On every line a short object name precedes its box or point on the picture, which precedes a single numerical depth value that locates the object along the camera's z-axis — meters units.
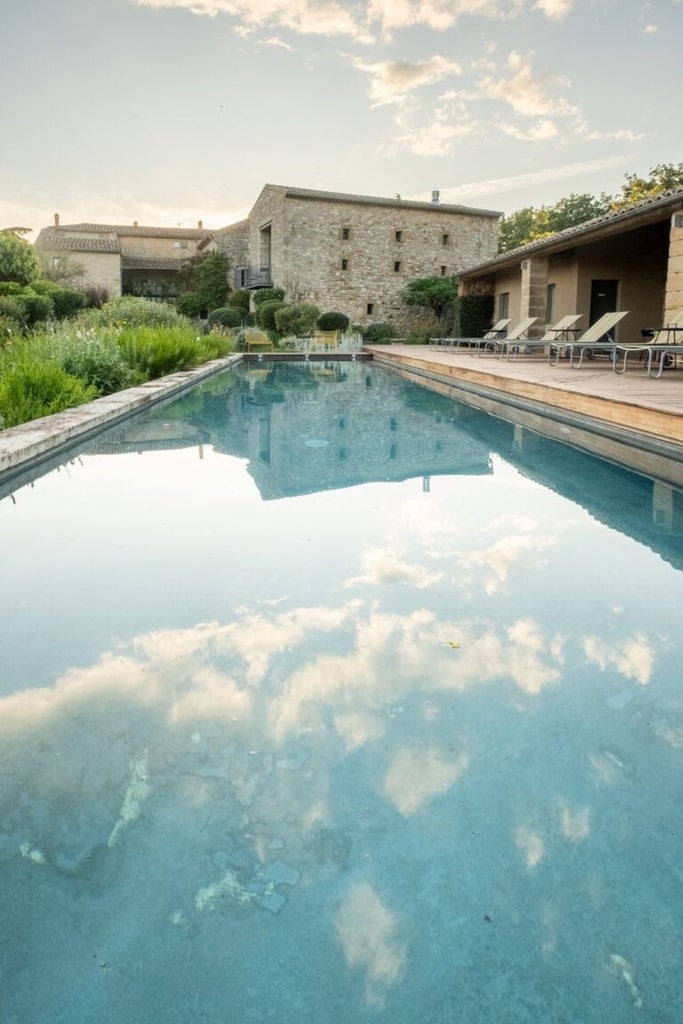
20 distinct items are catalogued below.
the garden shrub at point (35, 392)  6.07
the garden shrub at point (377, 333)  26.23
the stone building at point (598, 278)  15.12
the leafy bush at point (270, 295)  26.97
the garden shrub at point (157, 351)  10.41
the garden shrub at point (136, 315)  14.95
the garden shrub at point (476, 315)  21.17
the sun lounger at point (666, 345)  8.66
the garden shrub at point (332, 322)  24.72
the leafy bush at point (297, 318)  22.66
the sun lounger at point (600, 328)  11.18
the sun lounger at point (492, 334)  17.39
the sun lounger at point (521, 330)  14.86
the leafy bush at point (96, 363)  8.30
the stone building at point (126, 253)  36.81
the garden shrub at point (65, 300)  25.42
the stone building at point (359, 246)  27.25
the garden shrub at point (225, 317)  27.02
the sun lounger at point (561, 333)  11.74
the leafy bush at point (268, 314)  24.23
